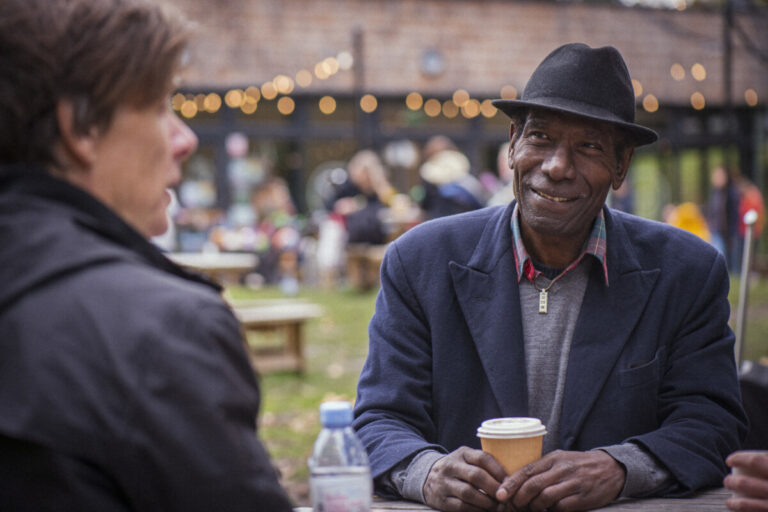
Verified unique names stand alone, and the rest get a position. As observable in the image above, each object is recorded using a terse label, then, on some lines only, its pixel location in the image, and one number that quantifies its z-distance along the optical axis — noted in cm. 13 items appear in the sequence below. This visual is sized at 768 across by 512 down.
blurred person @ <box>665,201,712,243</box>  1392
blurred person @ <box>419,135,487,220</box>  1141
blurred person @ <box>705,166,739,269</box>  1562
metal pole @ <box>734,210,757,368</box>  359
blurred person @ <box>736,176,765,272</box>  1716
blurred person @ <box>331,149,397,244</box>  1606
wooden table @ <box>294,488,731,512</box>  208
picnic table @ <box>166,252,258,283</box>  1577
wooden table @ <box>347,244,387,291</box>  1558
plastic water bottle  155
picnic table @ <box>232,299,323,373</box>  880
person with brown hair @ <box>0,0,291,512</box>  122
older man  247
